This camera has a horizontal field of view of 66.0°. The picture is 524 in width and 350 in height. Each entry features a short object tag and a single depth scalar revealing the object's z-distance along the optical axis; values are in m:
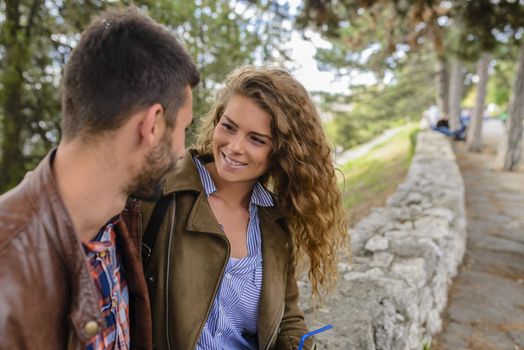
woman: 1.36
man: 0.80
